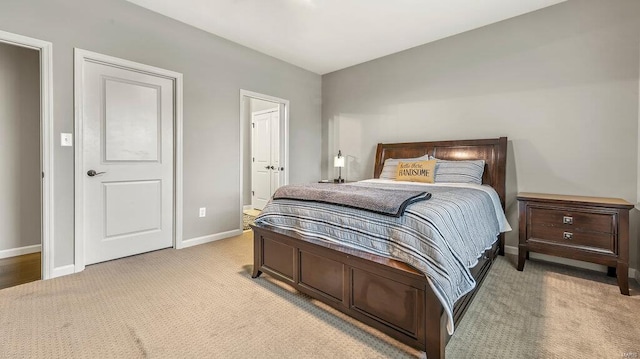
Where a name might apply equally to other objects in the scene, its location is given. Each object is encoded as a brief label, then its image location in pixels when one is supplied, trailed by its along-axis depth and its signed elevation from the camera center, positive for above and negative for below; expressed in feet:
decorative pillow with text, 10.75 +0.21
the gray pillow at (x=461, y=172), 10.21 +0.17
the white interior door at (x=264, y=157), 16.87 +1.26
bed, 4.75 -2.23
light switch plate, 8.16 +1.11
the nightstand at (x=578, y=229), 7.35 -1.48
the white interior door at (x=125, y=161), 8.85 +0.53
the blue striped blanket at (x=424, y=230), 4.74 -1.11
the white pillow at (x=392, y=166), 11.99 +0.47
